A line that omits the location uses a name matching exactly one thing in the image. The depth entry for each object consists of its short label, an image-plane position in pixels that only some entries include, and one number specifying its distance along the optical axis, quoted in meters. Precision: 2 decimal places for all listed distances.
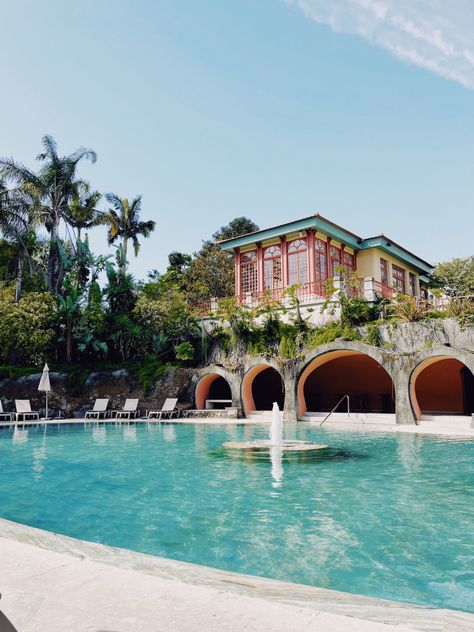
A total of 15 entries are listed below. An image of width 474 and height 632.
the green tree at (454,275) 29.28
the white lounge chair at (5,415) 21.07
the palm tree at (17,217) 27.12
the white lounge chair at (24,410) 21.42
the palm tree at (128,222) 33.91
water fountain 11.29
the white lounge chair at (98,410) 22.38
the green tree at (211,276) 36.38
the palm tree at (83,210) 30.08
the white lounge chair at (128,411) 22.31
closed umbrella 20.80
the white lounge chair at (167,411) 22.09
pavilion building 23.45
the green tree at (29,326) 23.66
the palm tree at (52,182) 28.12
